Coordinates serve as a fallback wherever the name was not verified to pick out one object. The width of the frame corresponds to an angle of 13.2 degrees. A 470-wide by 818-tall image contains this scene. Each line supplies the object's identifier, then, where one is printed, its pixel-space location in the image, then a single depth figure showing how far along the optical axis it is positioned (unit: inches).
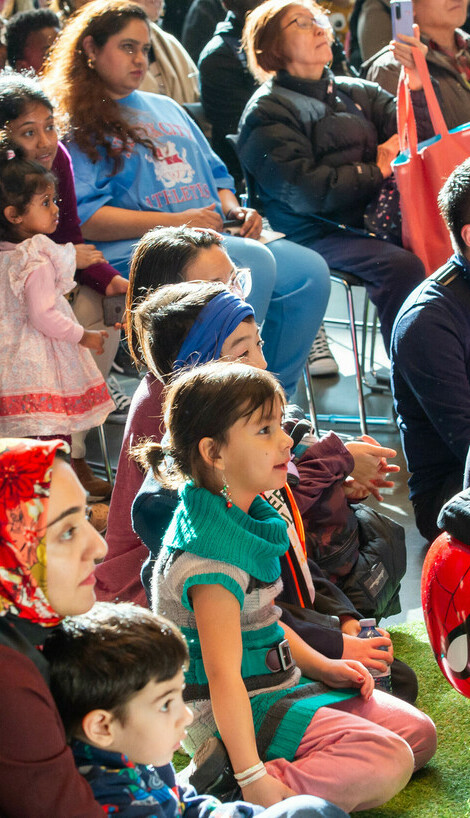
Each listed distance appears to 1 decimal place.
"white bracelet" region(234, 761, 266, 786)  126.7
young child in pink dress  171.3
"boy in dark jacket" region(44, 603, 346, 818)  118.1
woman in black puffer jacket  200.7
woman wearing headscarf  114.7
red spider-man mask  135.8
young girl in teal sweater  129.6
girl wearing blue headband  141.9
